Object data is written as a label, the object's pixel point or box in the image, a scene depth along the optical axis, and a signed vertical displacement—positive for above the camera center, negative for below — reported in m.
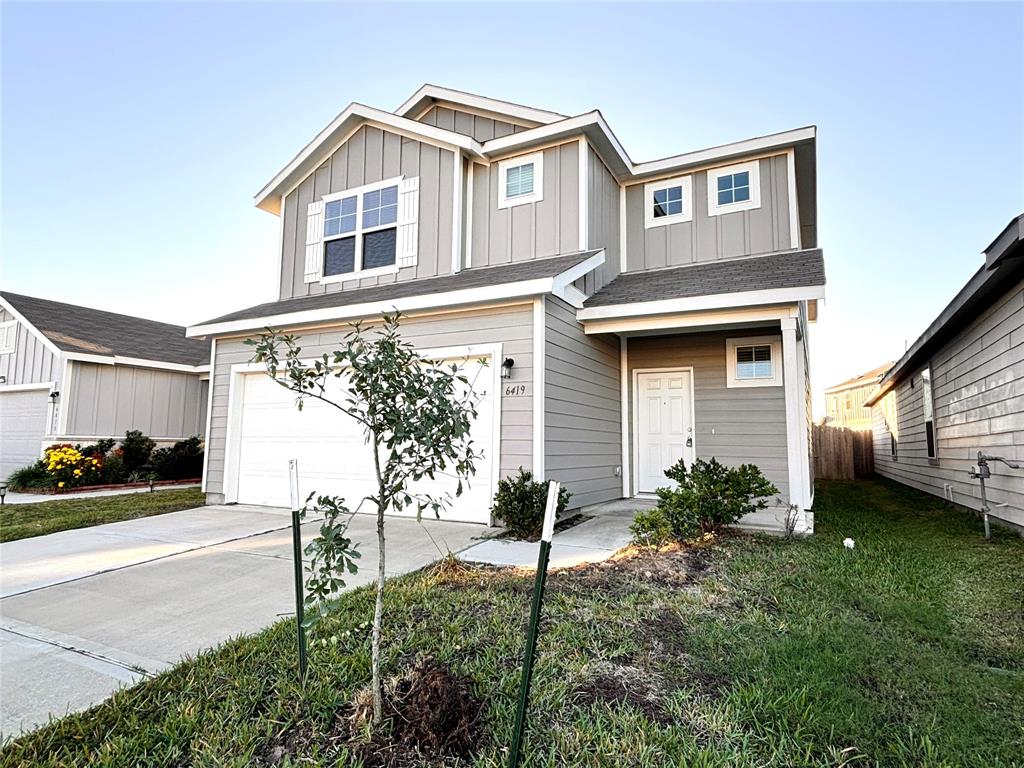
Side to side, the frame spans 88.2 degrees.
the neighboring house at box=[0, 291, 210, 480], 11.51 +1.03
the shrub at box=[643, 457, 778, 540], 5.05 -0.63
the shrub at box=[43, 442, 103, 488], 10.48 -0.81
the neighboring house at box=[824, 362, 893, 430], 21.05 +1.48
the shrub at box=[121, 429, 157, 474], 11.66 -0.51
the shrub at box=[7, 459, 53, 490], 10.57 -1.04
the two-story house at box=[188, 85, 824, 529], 6.49 +1.90
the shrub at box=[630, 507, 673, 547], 4.92 -0.90
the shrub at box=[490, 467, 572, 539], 5.57 -0.79
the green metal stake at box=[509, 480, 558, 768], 1.72 -0.64
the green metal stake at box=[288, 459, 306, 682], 2.44 -0.60
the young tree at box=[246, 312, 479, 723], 2.14 +0.07
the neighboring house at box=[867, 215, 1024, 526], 5.55 +0.70
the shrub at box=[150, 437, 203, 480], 11.91 -0.76
